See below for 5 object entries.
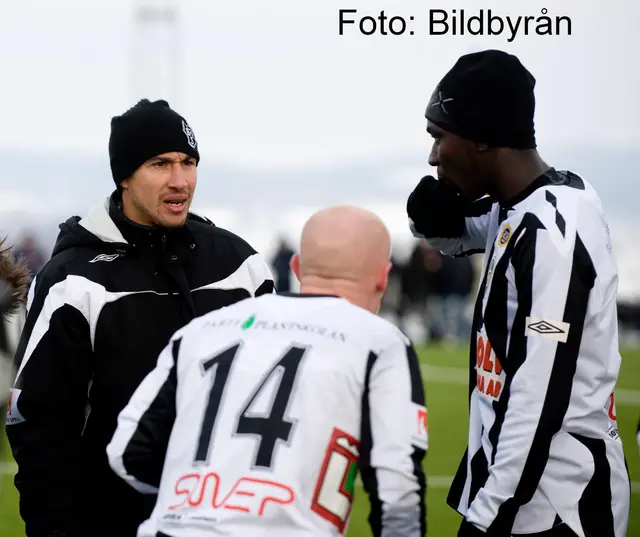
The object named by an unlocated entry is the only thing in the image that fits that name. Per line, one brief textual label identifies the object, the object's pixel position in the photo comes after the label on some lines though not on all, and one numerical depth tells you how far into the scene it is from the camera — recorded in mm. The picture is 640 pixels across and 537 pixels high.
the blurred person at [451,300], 45062
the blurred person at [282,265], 46625
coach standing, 8187
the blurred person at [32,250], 38278
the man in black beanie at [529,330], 6957
